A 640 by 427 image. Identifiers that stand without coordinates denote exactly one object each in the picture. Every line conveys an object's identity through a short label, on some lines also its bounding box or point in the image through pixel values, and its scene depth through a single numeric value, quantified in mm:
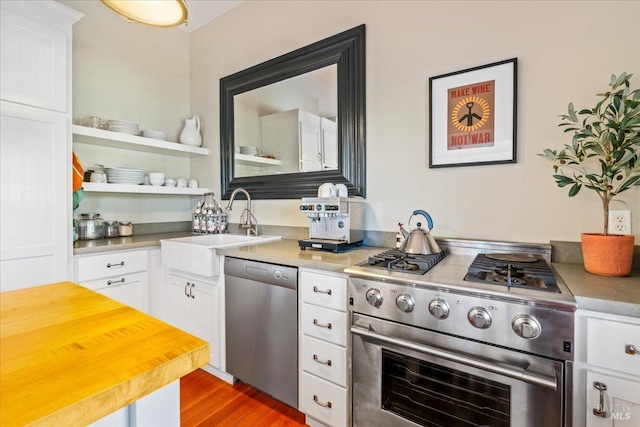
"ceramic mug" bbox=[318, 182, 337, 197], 1883
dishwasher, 1630
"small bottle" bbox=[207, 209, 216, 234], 2712
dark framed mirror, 2031
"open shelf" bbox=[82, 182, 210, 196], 2250
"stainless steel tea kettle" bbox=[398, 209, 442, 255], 1550
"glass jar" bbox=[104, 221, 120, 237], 2475
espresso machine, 1794
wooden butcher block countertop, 428
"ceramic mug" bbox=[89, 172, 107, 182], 2348
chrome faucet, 2564
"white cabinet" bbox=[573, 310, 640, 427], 882
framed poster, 1556
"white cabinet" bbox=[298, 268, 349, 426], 1445
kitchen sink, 1914
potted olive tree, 1167
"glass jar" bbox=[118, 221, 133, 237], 2559
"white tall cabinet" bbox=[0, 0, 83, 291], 1730
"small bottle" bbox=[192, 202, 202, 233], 2771
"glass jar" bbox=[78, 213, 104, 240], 2316
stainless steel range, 964
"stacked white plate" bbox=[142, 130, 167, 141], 2652
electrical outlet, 1300
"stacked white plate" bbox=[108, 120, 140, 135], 2447
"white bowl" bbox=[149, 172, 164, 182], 2672
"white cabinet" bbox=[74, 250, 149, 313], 1996
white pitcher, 2881
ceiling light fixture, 1242
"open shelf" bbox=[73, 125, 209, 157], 2244
